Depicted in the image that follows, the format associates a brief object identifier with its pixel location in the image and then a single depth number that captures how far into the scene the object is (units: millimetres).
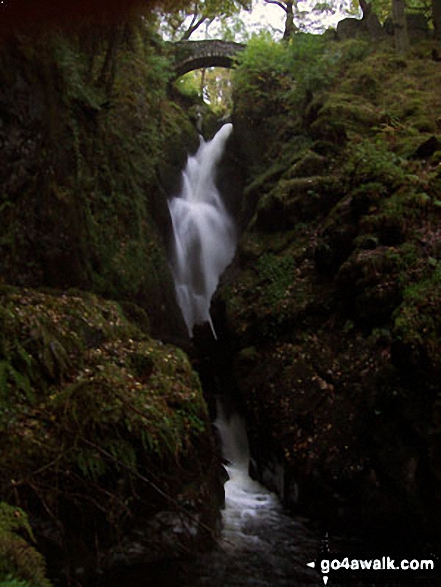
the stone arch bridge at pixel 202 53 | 19812
